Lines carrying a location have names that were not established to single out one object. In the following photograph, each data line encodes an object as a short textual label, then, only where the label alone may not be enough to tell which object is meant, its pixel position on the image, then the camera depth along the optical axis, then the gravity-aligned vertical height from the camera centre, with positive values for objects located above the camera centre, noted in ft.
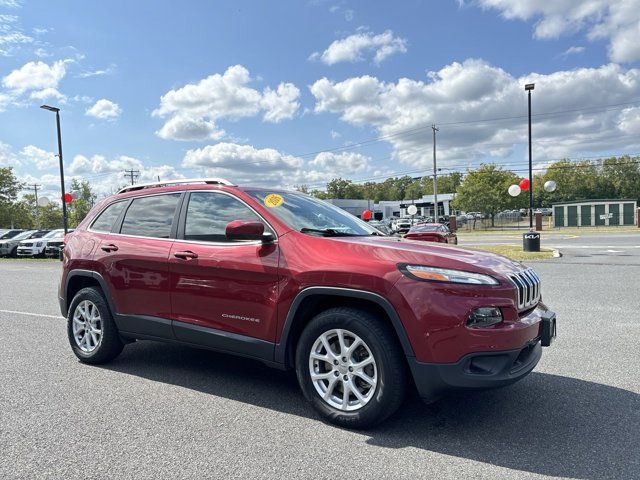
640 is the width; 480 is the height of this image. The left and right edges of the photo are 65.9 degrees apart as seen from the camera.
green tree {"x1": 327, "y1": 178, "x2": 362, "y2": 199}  383.65 +26.34
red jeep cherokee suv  10.29 -1.78
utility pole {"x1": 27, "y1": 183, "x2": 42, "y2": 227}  339.90 +30.48
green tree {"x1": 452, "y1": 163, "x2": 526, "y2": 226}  189.78 +9.96
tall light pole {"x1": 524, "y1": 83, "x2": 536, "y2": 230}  64.75 +16.76
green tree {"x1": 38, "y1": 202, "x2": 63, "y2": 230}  273.95 +8.39
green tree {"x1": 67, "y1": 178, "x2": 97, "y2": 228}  236.63 +13.57
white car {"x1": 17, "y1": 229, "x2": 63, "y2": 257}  83.25 -2.42
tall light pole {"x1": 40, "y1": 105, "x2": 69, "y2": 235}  88.94 +15.69
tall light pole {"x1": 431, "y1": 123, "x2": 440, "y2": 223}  166.07 +21.53
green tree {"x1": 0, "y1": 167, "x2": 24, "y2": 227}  174.60 +14.41
